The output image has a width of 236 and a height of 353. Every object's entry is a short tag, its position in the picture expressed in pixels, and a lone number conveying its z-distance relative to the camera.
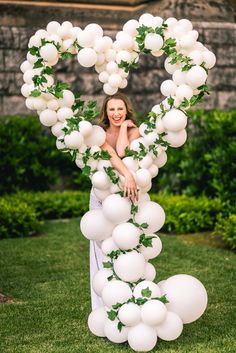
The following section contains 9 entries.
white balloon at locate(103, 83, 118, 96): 5.37
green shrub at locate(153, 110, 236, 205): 9.00
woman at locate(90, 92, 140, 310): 5.21
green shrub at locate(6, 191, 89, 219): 9.86
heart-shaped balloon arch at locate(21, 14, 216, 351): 5.05
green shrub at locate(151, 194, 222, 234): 8.95
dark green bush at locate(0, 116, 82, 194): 10.17
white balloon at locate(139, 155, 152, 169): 5.18
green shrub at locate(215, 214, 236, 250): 7.94
